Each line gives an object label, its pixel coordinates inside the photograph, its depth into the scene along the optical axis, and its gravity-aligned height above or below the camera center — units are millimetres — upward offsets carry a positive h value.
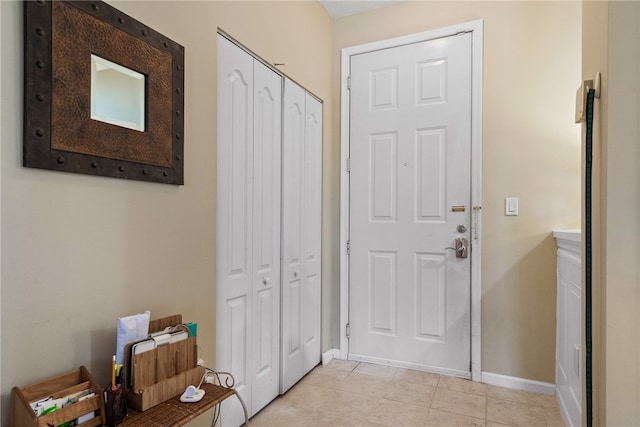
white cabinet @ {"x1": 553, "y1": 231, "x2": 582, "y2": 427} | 1666 -601
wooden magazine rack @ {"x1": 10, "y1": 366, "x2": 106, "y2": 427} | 854 -483
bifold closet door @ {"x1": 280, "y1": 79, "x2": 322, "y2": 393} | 2215 -128
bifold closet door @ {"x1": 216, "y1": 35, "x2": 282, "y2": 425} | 1705 -73
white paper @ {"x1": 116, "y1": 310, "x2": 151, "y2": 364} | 1084 -367
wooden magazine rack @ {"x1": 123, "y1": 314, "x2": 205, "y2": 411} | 1058 -504
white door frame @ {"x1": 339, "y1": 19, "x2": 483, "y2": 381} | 2416 +255
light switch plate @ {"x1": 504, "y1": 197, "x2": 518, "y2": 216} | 2334 +51
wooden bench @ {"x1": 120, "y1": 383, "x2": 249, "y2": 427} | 1001 -591
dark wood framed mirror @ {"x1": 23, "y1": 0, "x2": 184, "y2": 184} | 957 +371
